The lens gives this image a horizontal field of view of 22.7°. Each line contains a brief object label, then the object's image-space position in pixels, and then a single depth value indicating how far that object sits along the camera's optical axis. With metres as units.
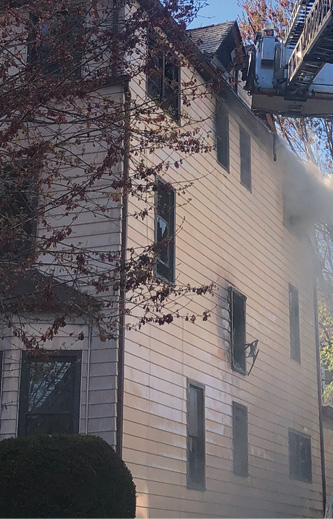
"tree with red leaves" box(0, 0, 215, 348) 8.92
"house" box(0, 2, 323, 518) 12.60
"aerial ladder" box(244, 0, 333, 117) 13.54
